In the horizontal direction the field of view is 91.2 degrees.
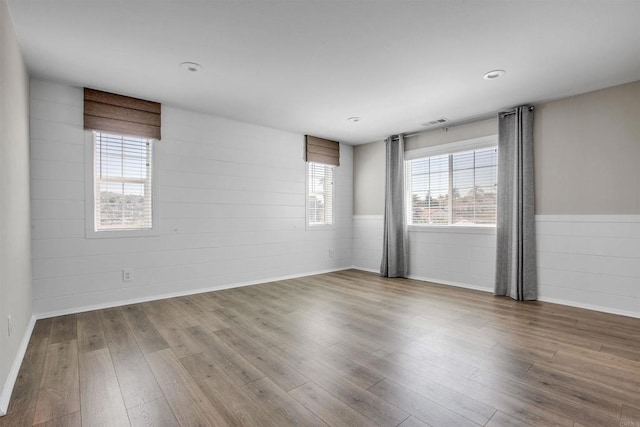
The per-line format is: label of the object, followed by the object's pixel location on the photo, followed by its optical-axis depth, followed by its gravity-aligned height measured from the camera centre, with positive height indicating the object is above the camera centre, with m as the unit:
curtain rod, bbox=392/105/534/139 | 4.34 +1.42
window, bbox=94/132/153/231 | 3.79 +0.40
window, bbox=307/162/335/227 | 5.98 +0.39
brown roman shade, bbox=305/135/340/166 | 5.84 +1.22
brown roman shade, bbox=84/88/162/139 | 3.67 +1.23
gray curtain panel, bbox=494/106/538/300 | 4.16 +0.02
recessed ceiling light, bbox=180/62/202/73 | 3.08 +1.48
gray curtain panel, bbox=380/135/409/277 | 5.64 -0.10
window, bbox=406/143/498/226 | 4.75 +0.42
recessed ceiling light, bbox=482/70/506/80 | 3.22 +1.45
